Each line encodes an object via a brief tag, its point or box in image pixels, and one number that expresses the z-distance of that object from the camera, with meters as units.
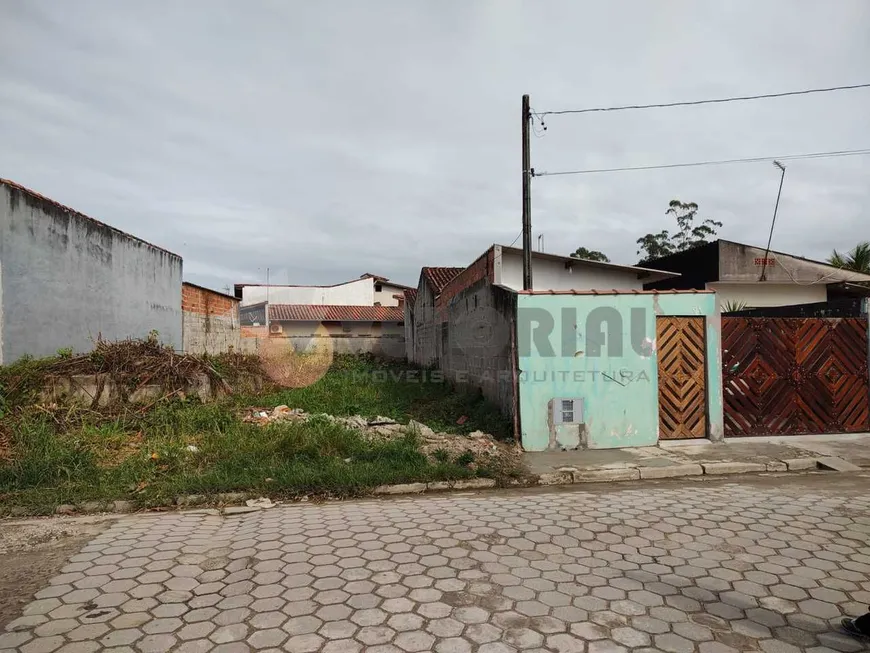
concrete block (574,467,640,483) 6.22
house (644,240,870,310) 17.42
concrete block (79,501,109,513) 5.08
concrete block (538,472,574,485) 6.14
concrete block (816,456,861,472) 6.48
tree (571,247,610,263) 35.81
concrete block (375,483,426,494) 5.72
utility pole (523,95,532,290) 10.41
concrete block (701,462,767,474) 6.47
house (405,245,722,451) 7.48
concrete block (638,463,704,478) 6.34
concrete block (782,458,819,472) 6.65
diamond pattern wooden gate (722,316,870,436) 8.04
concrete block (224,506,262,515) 5.06
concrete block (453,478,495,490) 5.95
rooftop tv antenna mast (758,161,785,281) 17.59
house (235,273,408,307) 40.25
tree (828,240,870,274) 18.34
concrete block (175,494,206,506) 5.28
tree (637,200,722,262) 30.32
